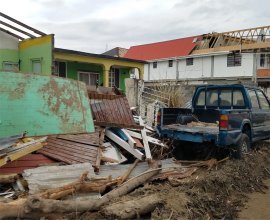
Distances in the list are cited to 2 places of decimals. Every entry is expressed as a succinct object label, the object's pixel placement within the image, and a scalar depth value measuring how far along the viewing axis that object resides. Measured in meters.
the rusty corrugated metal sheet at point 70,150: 4.18
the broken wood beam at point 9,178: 3.39
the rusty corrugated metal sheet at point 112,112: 5.62
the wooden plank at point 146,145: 5.16
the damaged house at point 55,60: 9.66
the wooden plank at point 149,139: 5.73
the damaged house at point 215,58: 20.11
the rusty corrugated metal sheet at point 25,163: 3.70
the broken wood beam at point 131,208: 2.81
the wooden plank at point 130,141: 5.08
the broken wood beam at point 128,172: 3.87
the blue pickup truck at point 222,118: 5.12
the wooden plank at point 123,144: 4.94
